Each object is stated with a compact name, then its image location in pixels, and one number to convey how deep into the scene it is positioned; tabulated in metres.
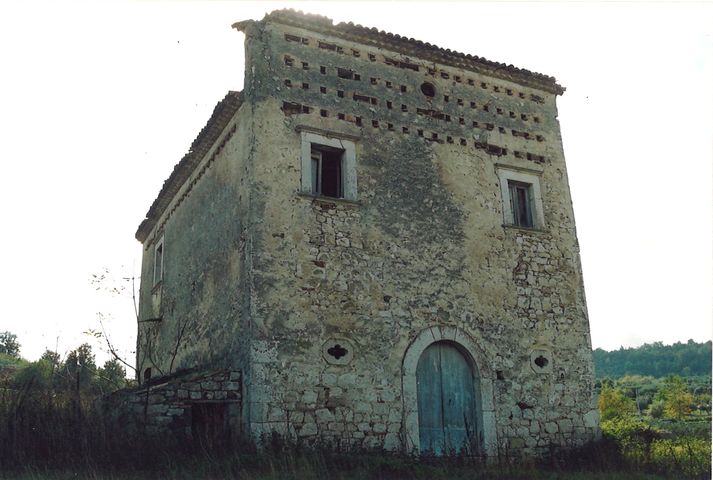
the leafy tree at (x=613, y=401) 41.41
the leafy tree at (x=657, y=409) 58.68
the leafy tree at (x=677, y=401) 47.25
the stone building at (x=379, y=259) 10.10
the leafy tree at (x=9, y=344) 28.97
